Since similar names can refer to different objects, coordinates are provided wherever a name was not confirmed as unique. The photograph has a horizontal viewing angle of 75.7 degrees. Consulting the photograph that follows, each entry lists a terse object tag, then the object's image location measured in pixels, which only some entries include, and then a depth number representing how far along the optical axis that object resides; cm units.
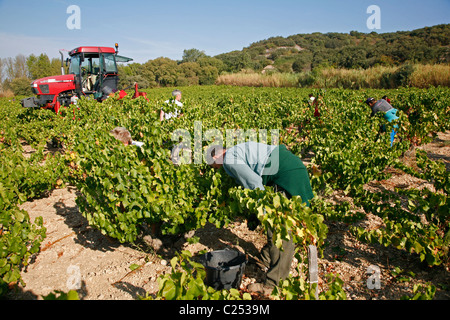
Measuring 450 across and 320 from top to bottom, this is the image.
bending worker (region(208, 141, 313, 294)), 266
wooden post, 206
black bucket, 264
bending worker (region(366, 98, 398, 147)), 661
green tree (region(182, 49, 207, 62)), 7525
